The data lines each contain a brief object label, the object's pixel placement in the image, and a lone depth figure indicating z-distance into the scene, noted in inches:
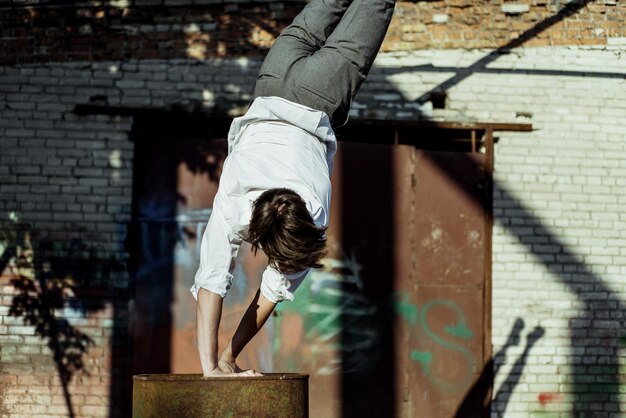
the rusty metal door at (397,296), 303.4
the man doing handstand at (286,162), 146.1
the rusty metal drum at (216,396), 146.5
